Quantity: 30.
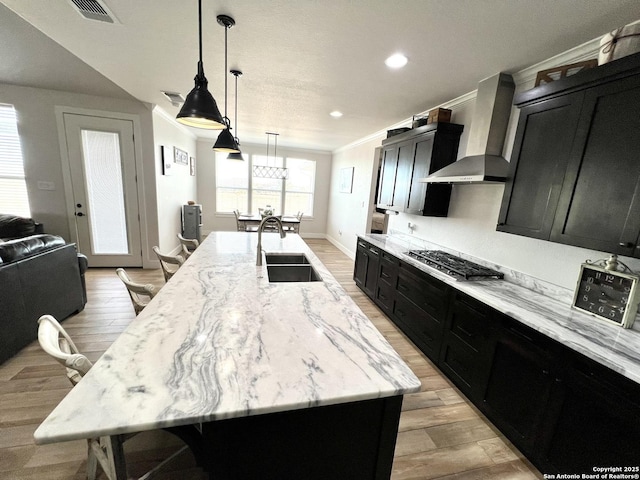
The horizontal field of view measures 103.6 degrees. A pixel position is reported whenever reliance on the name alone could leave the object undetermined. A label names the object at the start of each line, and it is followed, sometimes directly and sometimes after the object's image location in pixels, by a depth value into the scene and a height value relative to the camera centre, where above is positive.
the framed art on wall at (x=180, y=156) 5.08 +0.63
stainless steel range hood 2.18 +0.71
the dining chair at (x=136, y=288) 1.63 -0.67
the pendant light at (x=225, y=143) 2.63 +0.49
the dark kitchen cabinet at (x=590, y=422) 1.11 -0.99
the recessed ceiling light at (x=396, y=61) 2.05 +1.17
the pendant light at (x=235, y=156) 3.82 +0.52
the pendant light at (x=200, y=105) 1.51 +0.50
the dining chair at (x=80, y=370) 0.89 -0.77
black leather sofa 2.03 -1.00
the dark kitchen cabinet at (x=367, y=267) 3.45 -0.98
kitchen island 0.72 -0.62
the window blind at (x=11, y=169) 3.64 +0.07
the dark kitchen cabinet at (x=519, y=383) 1.45 -1.06
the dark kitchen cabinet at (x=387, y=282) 2.98 -0.99
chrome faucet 1.93 -0.35
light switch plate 3.84 -0.13
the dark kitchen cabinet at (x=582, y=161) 1.31 +0.32
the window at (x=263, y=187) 7.19 +0.17
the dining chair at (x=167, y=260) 2.30 -0.68
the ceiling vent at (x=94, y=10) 1.64 +1.14
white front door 3.86 -0.11
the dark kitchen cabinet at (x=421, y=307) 2.26 -1.02
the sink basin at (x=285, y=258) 2.38 -0.60
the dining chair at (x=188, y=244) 2.89 -0.66
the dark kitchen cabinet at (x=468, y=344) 1.80 -1.05
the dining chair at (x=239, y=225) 5.85 -0.80
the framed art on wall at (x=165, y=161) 4.37 +0.43
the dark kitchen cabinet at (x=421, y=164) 2.78 +0.47
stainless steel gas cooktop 2.17 -0.55
